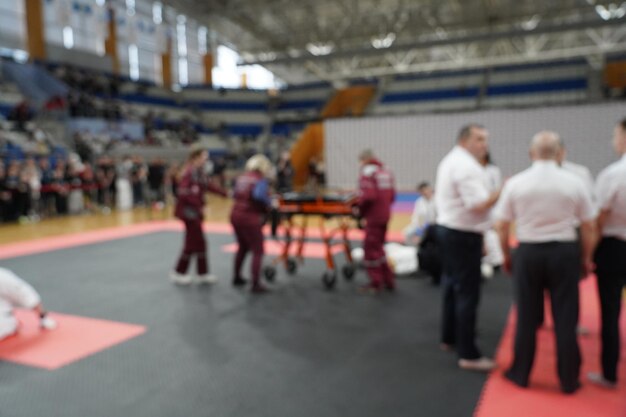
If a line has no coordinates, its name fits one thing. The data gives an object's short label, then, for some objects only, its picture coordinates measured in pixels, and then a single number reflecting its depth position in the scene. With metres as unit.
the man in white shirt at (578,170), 3.35
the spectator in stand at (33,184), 10.61
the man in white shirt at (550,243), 2.54
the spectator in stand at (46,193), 11.40
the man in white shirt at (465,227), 2.92
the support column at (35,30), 19.05
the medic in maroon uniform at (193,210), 5.18
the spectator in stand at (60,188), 11.32
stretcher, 5.07
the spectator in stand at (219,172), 17.73
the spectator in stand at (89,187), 12.16
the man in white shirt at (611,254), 2.59
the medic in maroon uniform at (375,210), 4.74
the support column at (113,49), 22.42
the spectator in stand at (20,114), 15.67
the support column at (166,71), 26.31
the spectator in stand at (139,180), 13.46
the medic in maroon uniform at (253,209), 4.90
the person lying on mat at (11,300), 3.64
